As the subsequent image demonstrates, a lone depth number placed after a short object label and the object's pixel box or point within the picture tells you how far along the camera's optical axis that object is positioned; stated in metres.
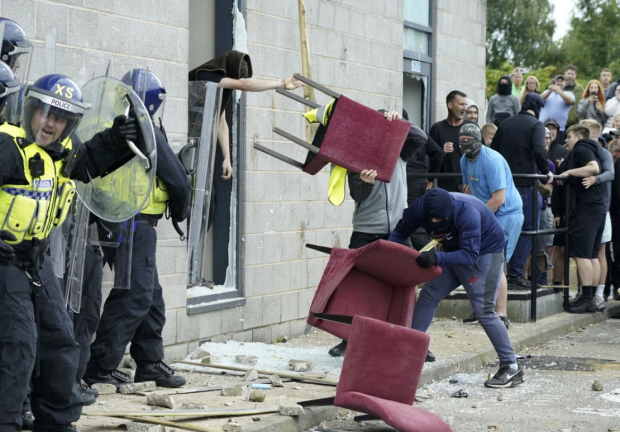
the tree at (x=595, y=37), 45.88
